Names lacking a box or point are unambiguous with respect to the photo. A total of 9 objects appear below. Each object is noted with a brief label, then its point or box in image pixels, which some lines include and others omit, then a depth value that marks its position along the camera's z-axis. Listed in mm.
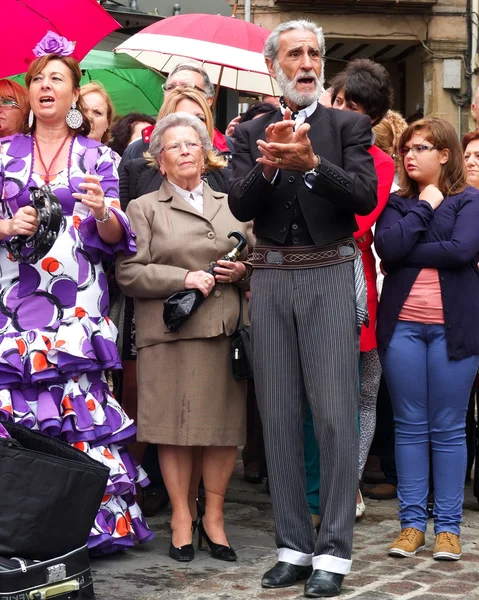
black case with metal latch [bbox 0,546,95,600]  4035
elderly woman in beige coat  5121
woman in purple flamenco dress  4879
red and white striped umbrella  7363
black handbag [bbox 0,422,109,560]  4137
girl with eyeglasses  5152
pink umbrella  5688
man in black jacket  4586
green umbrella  9617
